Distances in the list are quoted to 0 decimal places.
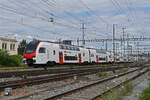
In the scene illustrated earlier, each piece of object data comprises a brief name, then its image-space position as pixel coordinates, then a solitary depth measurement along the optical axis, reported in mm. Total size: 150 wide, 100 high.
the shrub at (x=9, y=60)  41594
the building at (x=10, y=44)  74250
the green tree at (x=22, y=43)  108000
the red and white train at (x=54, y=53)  26344
